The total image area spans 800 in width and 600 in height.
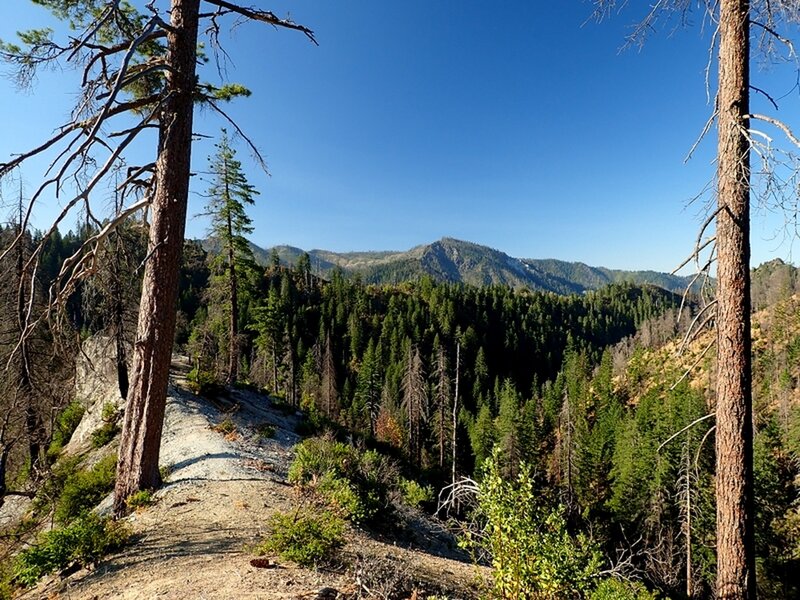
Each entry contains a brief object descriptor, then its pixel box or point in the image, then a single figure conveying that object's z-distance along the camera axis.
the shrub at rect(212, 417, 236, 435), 10.97
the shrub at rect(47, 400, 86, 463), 12.87
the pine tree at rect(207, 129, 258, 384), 17.14
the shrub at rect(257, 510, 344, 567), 4.14
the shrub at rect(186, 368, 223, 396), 13.91
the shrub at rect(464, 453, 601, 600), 2.92
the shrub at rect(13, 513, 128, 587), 4.02
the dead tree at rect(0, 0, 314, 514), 4.61
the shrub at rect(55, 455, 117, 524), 7.18
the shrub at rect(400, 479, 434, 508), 9.84
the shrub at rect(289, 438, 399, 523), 6.40
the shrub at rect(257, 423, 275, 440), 11.44
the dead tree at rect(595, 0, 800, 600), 3.43
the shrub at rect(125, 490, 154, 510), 5.45
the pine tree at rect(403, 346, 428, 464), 30.28
